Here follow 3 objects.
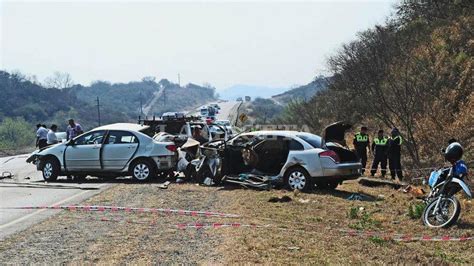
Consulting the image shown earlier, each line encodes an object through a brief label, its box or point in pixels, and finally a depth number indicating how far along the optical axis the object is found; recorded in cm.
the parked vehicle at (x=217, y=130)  2530
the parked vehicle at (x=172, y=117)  2266
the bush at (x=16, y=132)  6412
